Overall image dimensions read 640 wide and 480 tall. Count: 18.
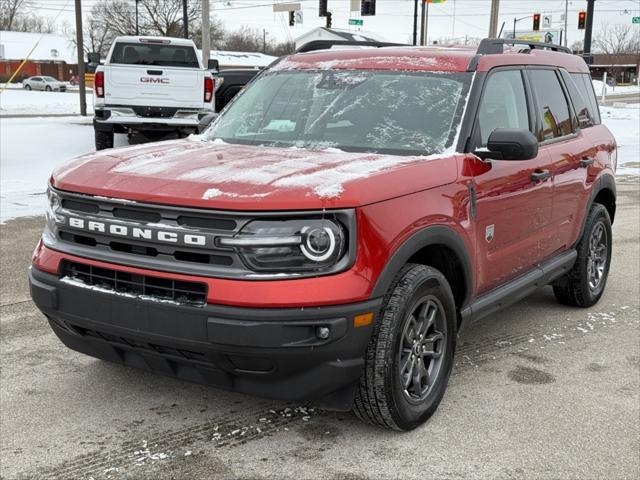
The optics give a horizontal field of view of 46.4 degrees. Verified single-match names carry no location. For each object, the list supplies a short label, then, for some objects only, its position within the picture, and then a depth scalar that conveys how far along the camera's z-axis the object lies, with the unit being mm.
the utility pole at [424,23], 43406
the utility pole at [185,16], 37272
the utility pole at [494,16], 24875
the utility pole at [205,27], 22406
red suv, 3090
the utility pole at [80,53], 28031
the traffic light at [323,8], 33562
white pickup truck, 13328
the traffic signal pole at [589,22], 25172
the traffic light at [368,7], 32281
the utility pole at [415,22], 49481
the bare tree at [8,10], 88381
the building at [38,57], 78050
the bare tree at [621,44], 88656
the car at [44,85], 59469
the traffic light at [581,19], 33406
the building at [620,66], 84750
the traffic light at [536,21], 35503
